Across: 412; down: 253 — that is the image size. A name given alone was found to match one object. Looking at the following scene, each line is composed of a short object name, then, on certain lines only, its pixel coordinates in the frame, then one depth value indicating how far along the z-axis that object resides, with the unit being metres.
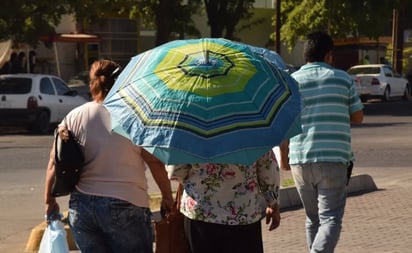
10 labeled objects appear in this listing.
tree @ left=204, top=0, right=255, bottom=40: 39.97
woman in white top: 5.58
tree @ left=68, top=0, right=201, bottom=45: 30.55
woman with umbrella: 5.25
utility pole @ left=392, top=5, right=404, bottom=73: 44.72
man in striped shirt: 7.23
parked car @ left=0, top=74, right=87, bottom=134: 25.70
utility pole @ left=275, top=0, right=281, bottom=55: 33.94
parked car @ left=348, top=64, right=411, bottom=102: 39.03
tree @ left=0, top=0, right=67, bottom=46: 28.86
